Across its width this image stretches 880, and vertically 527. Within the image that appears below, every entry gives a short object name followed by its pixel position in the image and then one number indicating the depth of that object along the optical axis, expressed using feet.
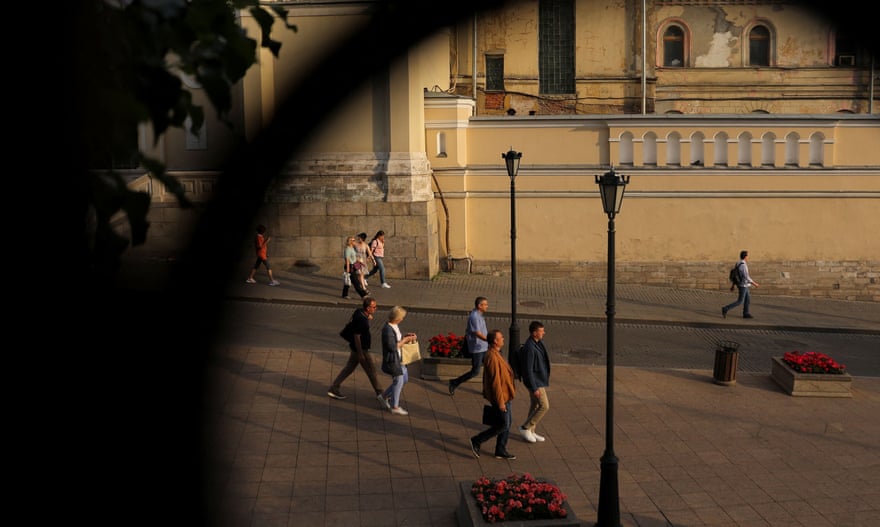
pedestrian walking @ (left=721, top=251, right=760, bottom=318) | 74.25
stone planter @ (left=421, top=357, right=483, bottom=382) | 50.67
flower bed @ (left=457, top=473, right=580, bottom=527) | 30.35
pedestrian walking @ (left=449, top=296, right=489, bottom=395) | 47.62
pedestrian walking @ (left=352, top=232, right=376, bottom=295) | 74.18
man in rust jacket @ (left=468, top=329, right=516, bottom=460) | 37.70
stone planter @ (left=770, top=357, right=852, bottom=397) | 48.93
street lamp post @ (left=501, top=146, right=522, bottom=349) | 54.80
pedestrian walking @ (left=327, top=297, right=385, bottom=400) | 44.68
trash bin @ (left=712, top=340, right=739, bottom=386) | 50.44
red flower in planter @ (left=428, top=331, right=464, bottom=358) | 51.26
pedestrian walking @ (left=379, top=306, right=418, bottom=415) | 43.70
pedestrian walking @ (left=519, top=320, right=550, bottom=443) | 39.75
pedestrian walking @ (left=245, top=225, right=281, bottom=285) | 78.06
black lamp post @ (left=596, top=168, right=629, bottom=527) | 32.09
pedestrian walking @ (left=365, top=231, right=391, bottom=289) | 79.61
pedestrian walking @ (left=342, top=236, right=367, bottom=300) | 73.56
